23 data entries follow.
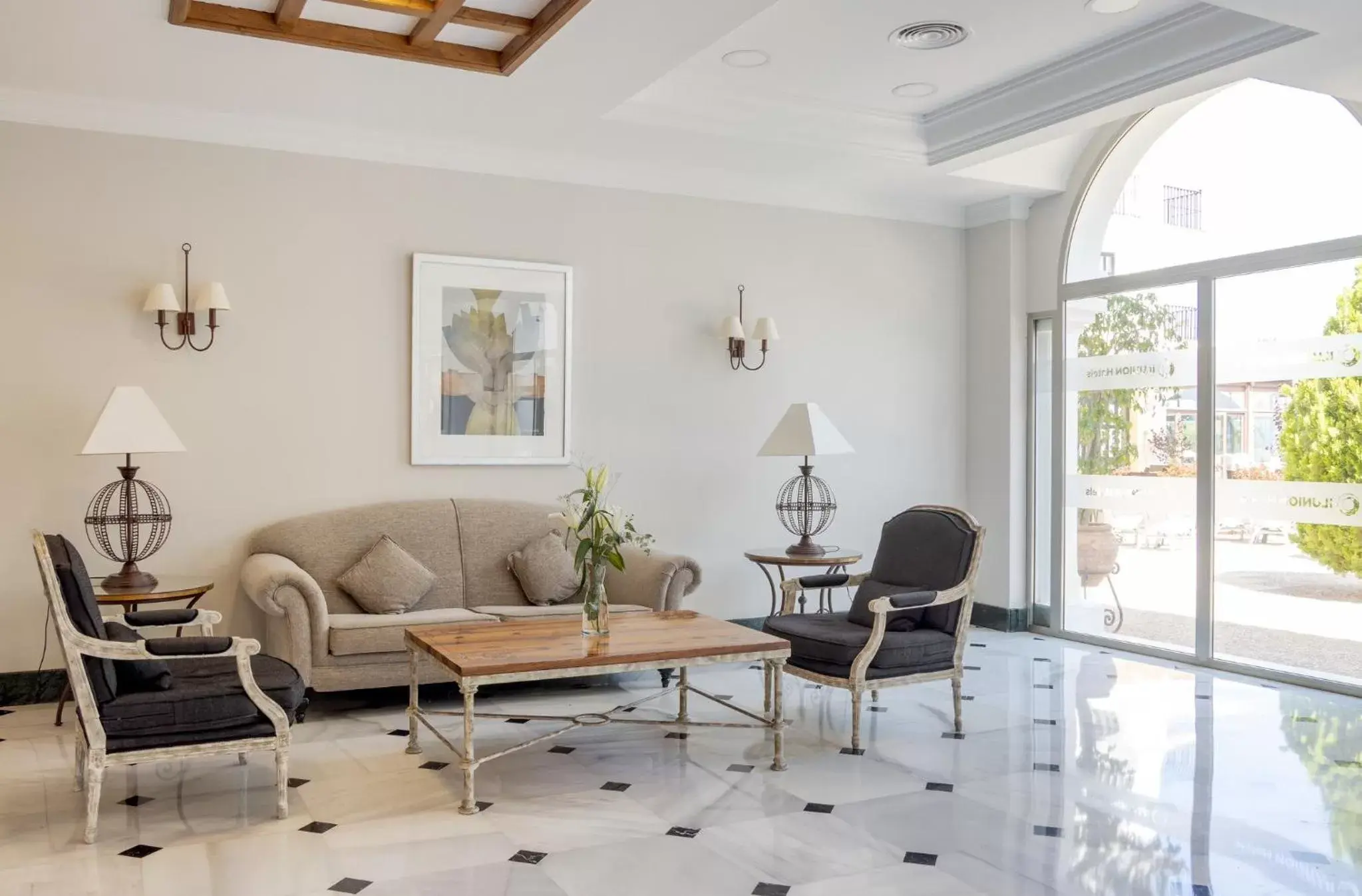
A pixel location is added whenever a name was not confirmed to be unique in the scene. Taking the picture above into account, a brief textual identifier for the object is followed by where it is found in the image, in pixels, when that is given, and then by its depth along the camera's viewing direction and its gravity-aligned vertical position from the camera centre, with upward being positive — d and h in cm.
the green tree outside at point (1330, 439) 606 +11
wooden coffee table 420 -77
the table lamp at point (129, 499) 527 -24
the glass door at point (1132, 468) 703 -6
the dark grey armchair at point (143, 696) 385 -85
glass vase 474 -63
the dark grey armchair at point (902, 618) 511 -77
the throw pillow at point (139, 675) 403 -79
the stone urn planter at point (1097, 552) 752 -63
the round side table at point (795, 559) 663 -60
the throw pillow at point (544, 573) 632 -66
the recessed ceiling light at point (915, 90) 623 +201
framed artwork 657 +54
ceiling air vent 536 +200
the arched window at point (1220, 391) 619 +40
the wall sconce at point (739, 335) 730 +77
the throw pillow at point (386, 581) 589 -66
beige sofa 543 -66
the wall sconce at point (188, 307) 578 +75
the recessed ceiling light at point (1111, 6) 508 +201
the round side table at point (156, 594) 504 -64
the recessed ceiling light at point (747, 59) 570 +199
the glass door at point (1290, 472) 611 -7
